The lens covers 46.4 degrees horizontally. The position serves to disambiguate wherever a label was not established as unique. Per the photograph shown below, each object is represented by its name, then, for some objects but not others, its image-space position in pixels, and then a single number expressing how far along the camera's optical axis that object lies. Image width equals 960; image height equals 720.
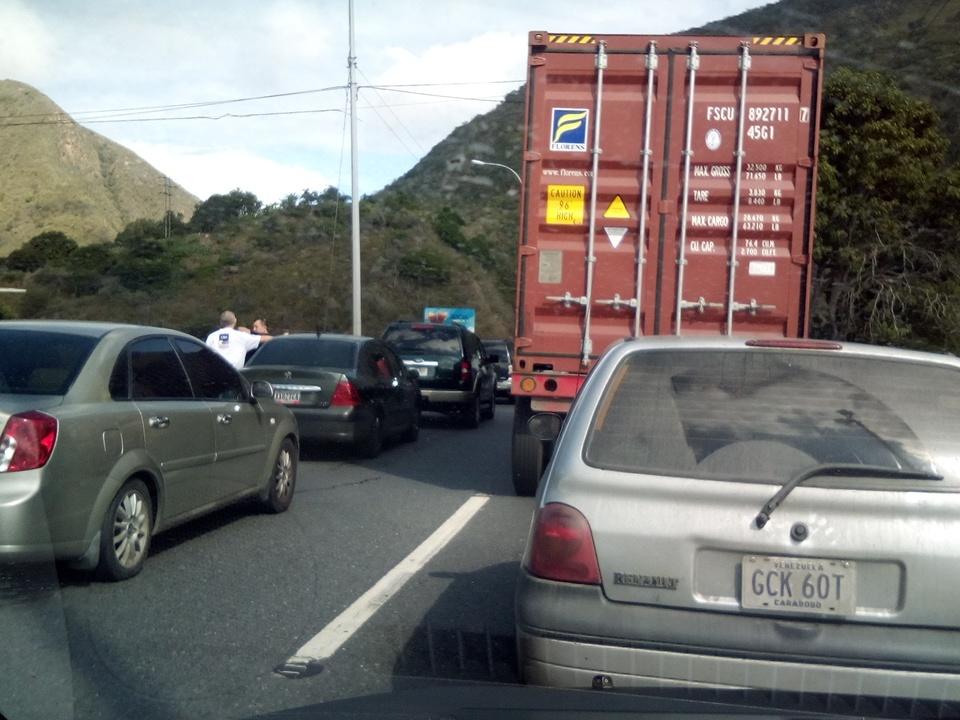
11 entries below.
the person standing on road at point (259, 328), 16.85
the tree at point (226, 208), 57.61
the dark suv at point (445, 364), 17.16
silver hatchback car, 3.55
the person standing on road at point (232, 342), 14.31
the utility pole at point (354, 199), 25.86
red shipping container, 9.88
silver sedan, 5.73
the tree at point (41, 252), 45.31
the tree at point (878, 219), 24.39
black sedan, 12.02
